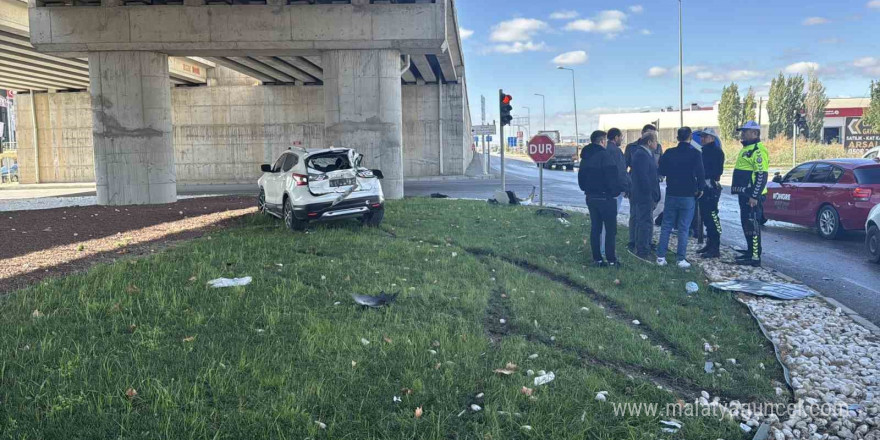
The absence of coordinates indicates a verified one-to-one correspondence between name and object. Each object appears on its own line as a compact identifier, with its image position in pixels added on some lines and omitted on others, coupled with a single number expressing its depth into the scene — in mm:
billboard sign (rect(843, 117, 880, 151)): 52000
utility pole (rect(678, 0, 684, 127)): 36344
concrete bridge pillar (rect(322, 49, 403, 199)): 17359
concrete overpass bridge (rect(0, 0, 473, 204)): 17000
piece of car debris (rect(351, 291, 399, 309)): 5863
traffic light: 16766
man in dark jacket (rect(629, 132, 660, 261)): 9023
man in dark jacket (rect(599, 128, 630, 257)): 8523
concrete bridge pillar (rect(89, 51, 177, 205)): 17172
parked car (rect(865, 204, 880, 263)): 8930
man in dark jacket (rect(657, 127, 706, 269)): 8375
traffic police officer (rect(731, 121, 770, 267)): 8414
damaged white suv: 10648
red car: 10523
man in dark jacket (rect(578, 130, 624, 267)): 8281
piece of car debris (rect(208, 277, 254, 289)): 6352
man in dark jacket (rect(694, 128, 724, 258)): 8930
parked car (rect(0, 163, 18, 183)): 41834
